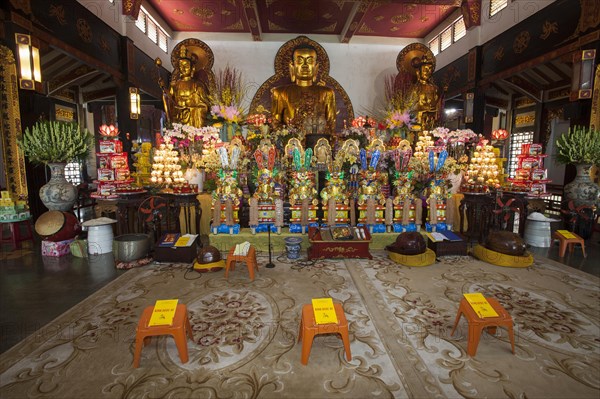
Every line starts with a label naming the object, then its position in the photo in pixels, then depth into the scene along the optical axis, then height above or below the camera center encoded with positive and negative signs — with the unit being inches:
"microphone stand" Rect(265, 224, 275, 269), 145.0 -44.0
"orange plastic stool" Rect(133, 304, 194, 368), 73.2 -38.2
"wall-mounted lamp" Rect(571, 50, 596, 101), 185.8 +58.3
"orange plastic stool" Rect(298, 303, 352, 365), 74.2 -38.1
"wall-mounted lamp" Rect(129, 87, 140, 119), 280.2 +61.2
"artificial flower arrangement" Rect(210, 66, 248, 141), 257.0 +46.7
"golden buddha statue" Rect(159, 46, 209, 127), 309.1 +73.0
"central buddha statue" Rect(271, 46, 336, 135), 328.5 +77.1
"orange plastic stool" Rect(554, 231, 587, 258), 158.2 -35.6
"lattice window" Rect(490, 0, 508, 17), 260.8 +140.6
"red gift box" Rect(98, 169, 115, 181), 179.1 -2.4
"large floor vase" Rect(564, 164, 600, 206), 183.6 -10.6
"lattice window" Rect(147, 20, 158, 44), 323.6 +146.5
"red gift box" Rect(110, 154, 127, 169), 184.9 +5.3
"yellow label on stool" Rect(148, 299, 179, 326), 75.6 -35.8
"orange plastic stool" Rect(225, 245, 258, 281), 129.1 -36.8
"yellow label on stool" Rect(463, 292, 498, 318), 80.6 -35.7
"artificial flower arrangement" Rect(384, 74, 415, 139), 277.7 +68.5
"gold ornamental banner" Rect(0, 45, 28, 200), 174.9 +26.1
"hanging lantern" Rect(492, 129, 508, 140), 232.1 +26.6
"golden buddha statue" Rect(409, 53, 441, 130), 315.9 +74.6
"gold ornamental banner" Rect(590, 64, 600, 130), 185.2 +38.9
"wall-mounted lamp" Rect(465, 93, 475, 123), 290.8 +59.9
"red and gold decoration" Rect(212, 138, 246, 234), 174.4 -13.4
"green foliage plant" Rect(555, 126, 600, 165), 177.9 +14.0
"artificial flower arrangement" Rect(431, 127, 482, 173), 220.7 +23.0
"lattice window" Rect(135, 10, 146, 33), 303.0 +145.2
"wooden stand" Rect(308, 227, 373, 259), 156.1 -38.7
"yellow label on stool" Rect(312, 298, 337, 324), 76.5 -35.6
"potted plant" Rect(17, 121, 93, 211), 169.5 +10.9
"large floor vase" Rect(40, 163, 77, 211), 177.3 -12.5
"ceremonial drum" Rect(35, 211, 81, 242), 163.6 -29.8
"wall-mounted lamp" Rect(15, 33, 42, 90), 172.4 +60.6
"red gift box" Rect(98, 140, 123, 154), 184.7 +14.1
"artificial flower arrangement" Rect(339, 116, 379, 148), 237.9 +30.3
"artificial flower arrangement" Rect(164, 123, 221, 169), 201.9 +19.2
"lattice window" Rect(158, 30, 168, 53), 346.6 +146.7
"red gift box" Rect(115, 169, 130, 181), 185.9 -2.4
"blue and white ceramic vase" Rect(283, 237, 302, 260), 156.7 -37.9
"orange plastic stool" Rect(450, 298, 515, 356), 78.2 -38.4
